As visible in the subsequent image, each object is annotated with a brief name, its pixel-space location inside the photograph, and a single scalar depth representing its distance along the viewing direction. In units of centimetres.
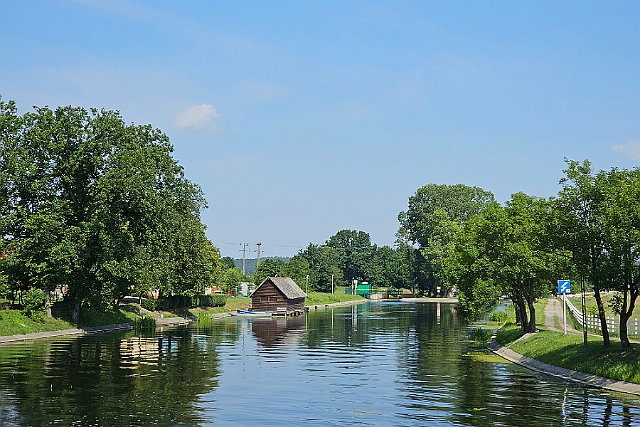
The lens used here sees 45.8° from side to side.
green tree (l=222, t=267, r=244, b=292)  15352
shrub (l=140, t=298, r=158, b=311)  9438
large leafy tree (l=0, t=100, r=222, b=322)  6488
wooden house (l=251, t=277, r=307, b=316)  11719
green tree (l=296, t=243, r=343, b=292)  19792
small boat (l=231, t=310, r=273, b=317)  10969
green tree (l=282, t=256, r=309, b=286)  16680
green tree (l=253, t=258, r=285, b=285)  15538
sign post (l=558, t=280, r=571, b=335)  4466
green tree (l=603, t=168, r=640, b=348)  3216
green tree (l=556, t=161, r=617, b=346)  3450
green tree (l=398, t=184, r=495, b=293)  17575
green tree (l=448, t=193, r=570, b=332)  4981
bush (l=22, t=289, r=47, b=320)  6456
